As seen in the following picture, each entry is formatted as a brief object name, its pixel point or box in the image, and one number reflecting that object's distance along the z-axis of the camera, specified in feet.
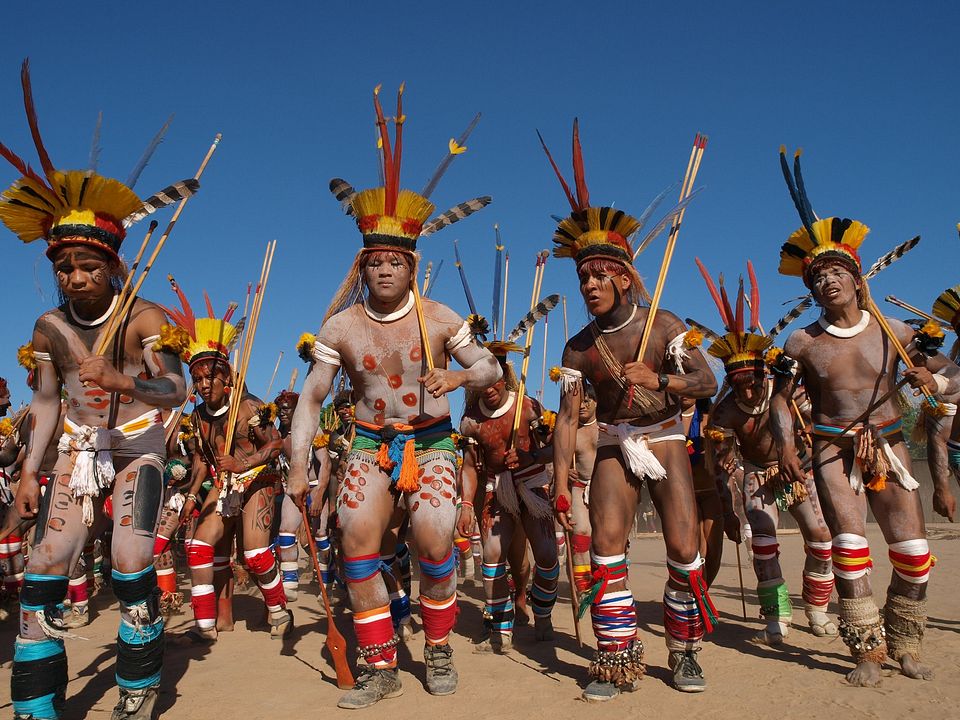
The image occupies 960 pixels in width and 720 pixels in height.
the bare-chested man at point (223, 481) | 20.29
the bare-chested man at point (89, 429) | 11.94
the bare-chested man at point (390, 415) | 13.84
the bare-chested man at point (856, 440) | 14.19
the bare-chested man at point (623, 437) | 13.57
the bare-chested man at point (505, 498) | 18.65
